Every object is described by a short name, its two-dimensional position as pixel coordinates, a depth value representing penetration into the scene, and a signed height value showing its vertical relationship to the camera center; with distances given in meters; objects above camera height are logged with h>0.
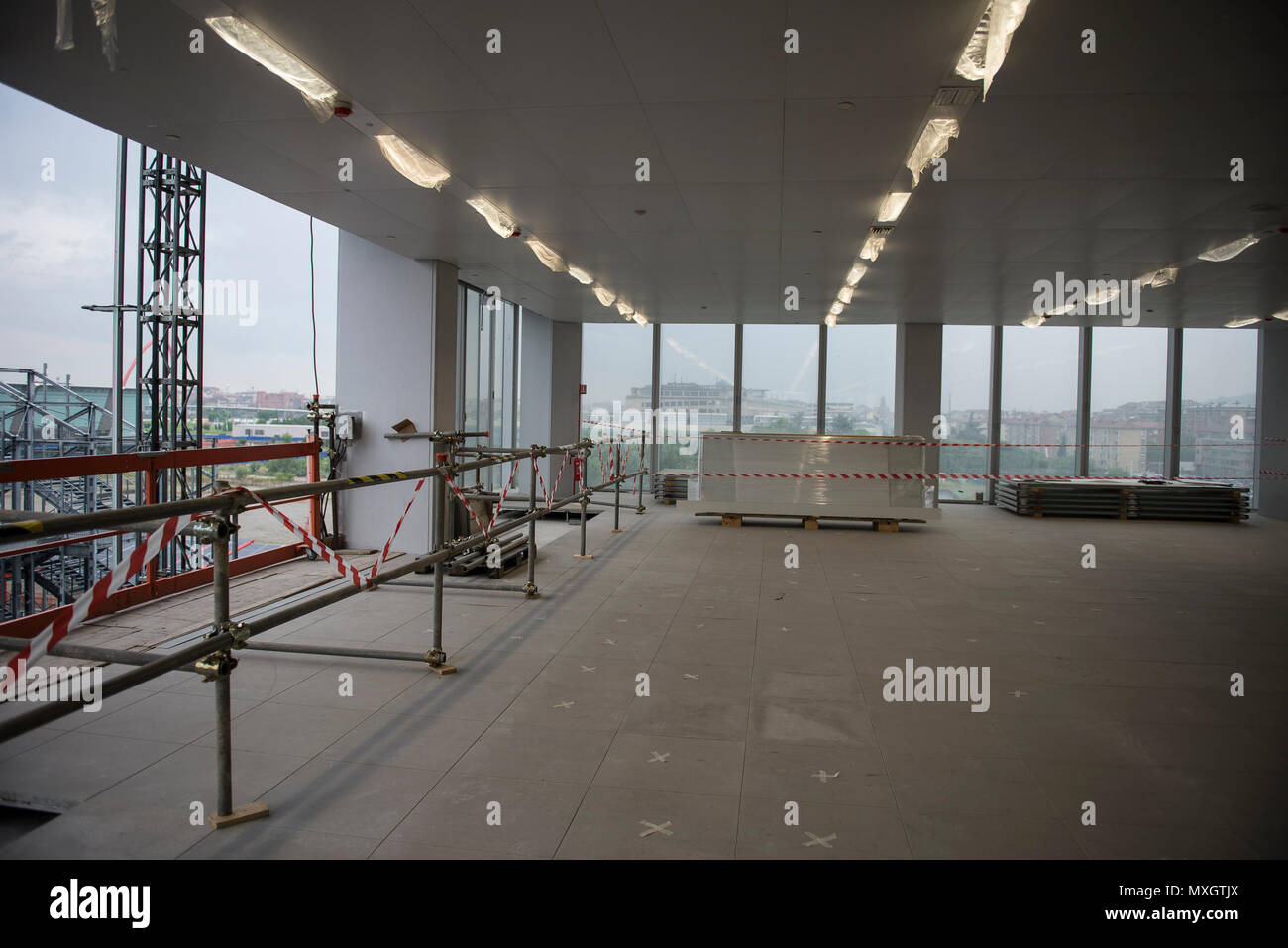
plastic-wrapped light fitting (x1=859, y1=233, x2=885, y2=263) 7.16 +2.03
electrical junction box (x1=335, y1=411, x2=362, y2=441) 8.05 +0.19
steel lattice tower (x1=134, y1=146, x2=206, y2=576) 10.38 +2.00
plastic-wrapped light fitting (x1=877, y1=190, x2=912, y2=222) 5.78 +1.97
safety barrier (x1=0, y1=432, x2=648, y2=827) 1.91 -0.57
